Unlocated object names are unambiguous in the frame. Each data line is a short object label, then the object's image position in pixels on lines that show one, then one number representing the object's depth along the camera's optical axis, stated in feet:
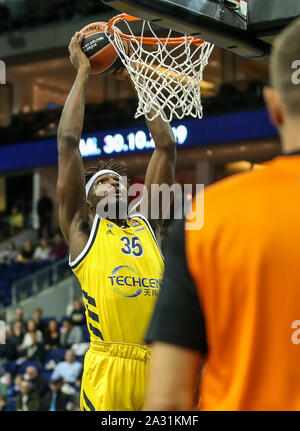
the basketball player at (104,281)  12.71
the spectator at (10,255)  60.54
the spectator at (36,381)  38.24
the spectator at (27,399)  37.22
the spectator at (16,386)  40.57
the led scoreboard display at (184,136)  51.60
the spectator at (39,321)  46.16
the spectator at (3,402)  37.40
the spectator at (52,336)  44.57
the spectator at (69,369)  38.86
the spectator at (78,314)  45.39
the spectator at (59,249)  55.98
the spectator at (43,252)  57.81
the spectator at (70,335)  43.72
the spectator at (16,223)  66.33
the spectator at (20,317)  47.73
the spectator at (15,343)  45.80
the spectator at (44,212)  63.10
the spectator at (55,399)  36.22
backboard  12.19
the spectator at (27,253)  58.85
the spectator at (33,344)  44.42
